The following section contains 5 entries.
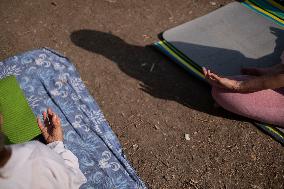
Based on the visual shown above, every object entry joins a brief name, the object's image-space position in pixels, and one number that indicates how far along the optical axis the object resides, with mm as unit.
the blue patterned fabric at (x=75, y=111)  3182
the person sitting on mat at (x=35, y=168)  2018
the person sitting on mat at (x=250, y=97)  3400
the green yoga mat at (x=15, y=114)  3390
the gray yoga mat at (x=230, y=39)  4234
